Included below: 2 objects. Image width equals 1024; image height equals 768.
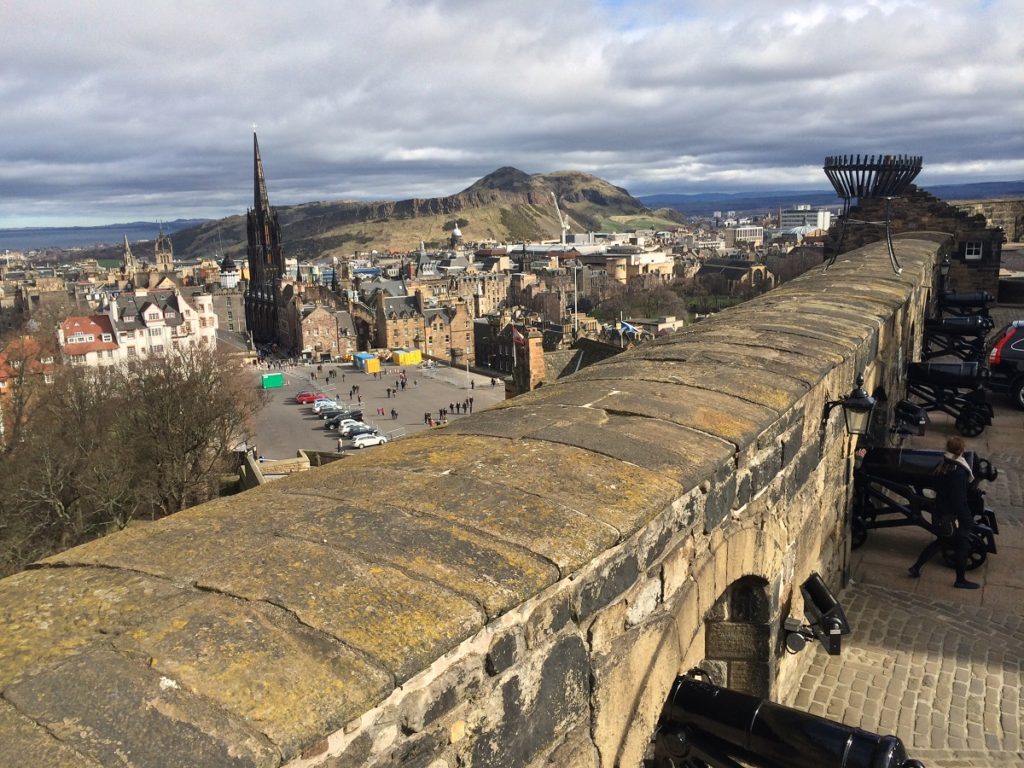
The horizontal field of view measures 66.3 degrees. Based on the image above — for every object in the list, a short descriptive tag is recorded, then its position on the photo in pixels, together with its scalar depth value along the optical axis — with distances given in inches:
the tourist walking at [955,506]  200.2
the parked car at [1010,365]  350.6
